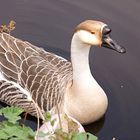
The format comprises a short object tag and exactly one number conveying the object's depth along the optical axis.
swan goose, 3.79
